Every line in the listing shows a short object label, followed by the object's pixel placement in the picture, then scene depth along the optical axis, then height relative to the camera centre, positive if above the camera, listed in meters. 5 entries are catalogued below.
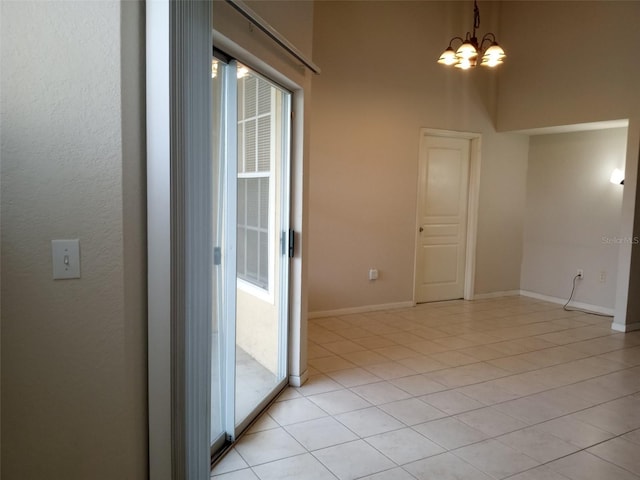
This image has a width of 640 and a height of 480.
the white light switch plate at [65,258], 1.38 -0.20
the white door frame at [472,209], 5.80 -0.10
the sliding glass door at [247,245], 2.29 -0.27
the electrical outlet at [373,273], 5.23 -0.83
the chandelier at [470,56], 3.66 +1.15
